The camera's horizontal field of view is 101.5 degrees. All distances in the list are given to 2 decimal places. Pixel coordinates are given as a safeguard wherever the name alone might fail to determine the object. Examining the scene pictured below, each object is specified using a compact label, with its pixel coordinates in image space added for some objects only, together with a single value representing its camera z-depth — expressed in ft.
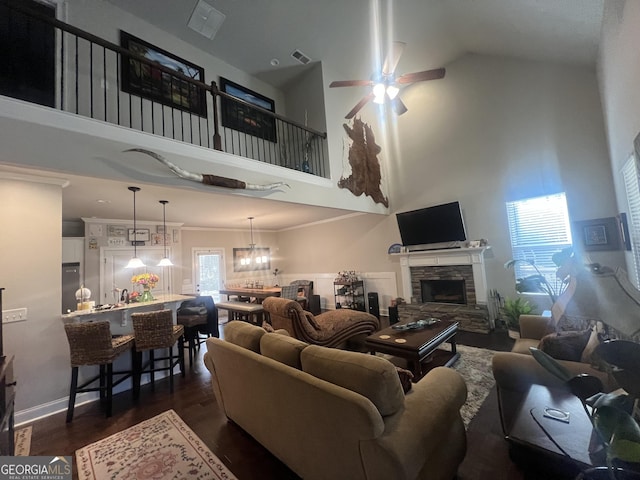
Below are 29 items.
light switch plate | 8.62
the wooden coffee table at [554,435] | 4.00
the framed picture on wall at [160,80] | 13.62
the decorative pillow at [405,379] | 5.47
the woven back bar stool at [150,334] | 10.09
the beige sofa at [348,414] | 4.18
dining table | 19.30
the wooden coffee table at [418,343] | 9.31
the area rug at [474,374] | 8.09
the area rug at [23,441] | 7.30
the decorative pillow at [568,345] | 6.82
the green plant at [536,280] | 9.37
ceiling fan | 10.80
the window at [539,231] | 14.49
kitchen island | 9.89
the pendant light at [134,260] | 11.48
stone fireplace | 16.19
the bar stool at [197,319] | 13.92
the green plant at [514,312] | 12.32
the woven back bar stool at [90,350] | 8.86
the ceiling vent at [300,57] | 16.86
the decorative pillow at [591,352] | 5.87
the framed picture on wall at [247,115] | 17.46
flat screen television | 17.46
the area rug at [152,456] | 6.26
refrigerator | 16.37
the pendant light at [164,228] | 13.97
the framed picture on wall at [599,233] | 12.64
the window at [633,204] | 7.89
